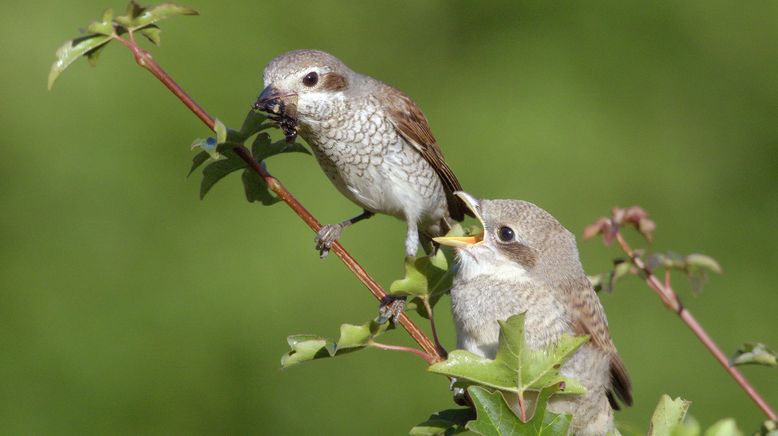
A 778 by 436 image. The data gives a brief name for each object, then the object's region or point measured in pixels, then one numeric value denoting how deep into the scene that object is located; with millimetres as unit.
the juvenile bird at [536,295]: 5309
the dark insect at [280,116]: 5650
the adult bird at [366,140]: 6265
